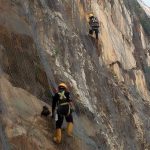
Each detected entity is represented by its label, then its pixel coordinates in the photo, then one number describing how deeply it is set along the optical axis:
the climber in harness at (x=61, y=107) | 12.99
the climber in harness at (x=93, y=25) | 23.88
